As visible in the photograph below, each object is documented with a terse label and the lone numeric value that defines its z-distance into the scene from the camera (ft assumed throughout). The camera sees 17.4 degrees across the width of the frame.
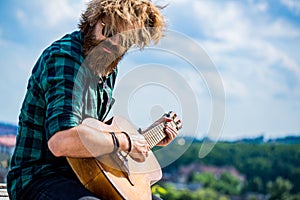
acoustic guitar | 10.99
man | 10.74
